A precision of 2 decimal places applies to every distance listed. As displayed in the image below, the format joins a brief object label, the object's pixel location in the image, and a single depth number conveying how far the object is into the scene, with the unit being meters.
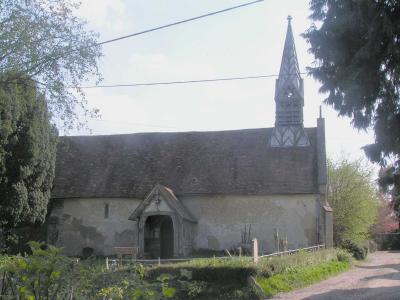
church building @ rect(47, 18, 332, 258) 28.00
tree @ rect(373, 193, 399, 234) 55.89
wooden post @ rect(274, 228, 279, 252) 25.68
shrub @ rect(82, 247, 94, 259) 29.53
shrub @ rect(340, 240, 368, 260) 35.09
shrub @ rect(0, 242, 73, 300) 5.03
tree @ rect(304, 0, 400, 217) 9.59
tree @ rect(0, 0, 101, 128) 18.08
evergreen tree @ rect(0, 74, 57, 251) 22.48
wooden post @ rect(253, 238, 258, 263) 18.78
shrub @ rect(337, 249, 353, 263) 29.14
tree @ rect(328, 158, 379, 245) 40.34
